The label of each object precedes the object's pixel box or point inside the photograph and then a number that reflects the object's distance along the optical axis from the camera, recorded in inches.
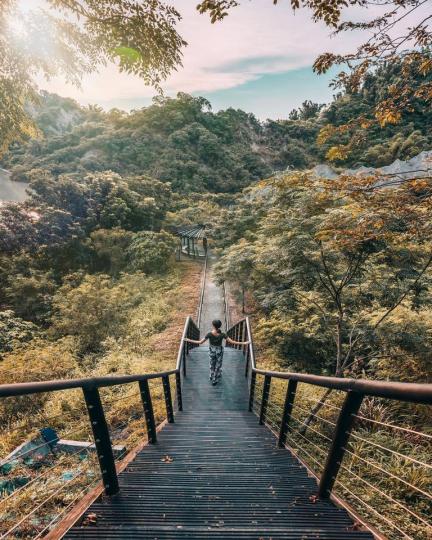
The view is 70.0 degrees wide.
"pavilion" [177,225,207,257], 1037.8
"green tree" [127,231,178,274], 807.1
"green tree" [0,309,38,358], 400.1
